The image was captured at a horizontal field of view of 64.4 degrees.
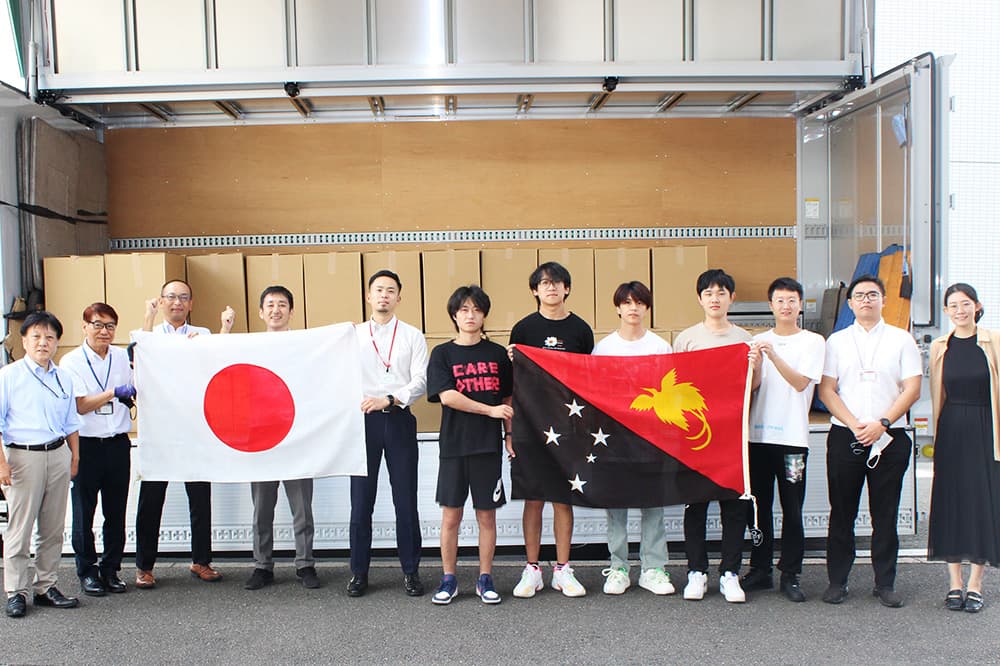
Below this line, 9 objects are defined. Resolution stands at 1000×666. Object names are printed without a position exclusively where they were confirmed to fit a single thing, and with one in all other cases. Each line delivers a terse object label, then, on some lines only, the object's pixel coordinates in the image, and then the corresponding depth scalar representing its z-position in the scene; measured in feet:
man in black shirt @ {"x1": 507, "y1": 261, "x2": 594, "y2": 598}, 15.05
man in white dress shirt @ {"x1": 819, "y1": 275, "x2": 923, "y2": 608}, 14.34
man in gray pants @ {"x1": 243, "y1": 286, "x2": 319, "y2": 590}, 16.11
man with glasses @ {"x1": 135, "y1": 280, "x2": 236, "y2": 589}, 15.98
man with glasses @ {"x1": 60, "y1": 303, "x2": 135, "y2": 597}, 15.42
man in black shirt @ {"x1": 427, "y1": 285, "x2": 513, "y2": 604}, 14.74
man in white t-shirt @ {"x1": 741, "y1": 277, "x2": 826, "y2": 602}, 14.62
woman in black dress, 14.15
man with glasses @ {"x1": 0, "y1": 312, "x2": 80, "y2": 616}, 14.37
